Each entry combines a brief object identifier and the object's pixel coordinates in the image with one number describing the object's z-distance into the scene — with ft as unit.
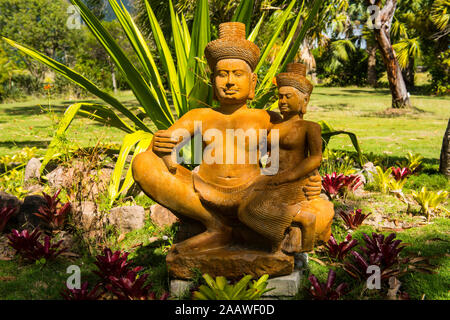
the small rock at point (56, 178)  10.56
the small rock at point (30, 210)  8.39
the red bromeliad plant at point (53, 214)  8.13
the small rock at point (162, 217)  9.10
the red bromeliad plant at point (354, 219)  8.77
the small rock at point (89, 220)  7.99
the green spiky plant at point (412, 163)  12.75
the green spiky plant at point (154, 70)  9.63
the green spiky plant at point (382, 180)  11.14
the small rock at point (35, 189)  10.52
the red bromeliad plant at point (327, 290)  5.47
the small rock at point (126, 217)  8.67
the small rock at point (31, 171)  11.41
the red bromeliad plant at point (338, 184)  10.71
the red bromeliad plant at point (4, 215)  8.11
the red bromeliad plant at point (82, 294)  5.29
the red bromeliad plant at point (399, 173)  11.63
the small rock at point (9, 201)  8.66
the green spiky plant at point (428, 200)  9.30
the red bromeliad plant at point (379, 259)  6.21
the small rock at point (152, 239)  8.35
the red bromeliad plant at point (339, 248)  7.08
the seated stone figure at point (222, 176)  5.75
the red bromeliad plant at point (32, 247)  7.06
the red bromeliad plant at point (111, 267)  5.93
